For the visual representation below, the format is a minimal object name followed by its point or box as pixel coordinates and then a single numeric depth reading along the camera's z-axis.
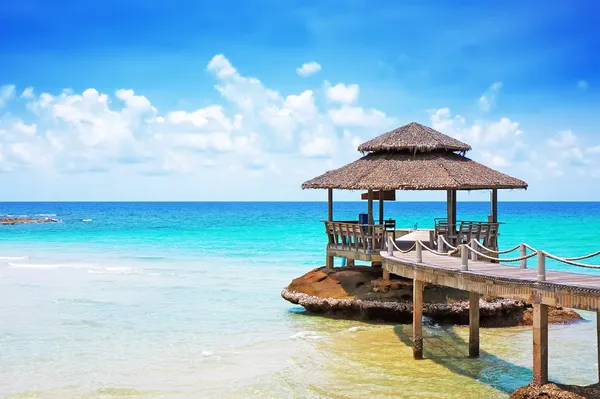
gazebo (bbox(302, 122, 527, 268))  20.70
